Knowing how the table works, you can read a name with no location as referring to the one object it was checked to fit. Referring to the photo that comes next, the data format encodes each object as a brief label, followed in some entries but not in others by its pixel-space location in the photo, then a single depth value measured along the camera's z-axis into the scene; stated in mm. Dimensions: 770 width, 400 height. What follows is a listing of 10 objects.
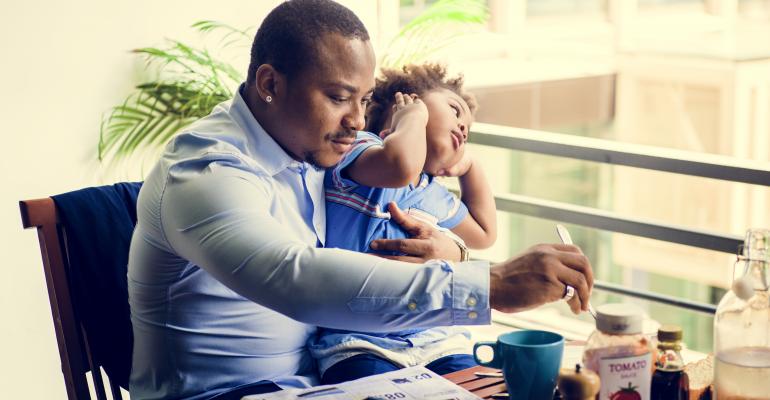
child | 3285
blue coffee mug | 2888
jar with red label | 2864
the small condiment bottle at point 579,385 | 2801
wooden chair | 3282
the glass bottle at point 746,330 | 2909
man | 2928
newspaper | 2918
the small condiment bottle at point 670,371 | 2919
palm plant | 4717
